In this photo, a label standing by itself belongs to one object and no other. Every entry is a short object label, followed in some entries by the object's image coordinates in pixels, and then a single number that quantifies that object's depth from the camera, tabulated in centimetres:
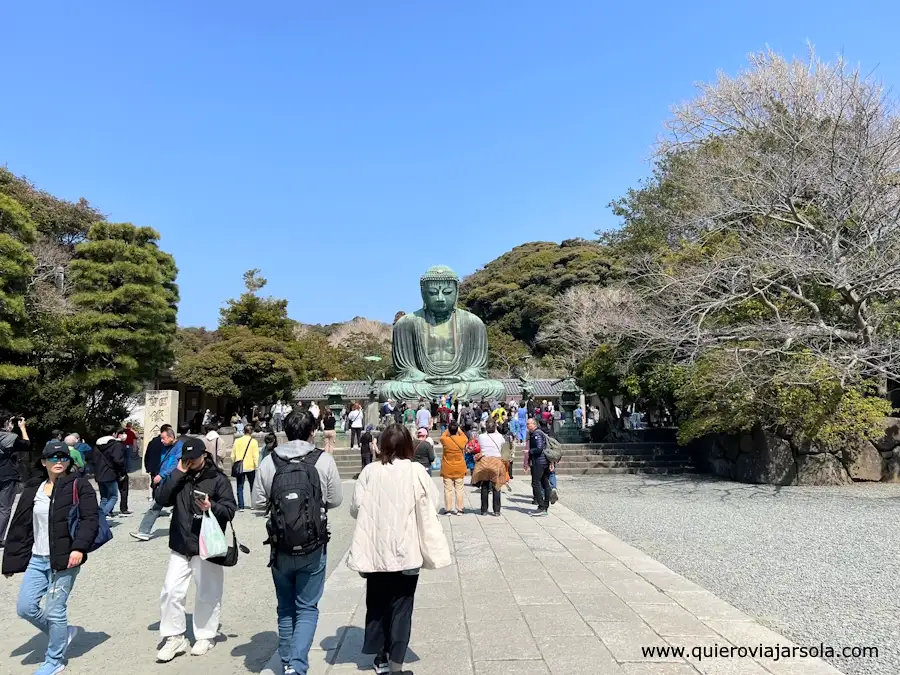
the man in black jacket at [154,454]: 852
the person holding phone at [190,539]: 362
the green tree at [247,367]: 2459
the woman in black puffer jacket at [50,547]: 342
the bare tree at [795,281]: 1074
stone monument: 1384
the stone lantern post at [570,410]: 1820
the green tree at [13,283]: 1264
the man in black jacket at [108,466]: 766
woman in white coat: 307
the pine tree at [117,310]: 1622
